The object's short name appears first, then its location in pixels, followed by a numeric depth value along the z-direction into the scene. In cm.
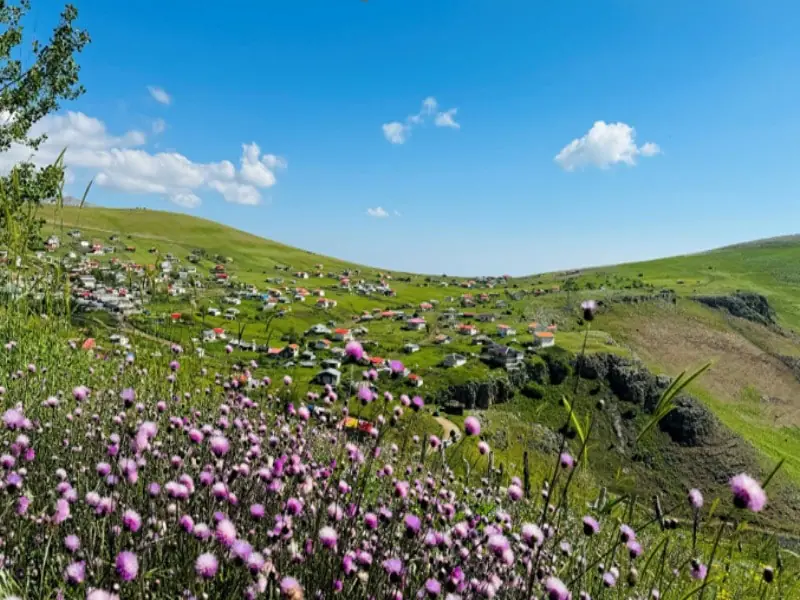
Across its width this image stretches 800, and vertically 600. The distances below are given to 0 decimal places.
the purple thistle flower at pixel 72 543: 253
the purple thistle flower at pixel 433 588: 254
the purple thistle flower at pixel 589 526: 282
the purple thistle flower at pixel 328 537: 255
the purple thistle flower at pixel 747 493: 229
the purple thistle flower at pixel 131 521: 258
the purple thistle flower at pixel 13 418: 340
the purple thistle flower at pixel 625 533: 313
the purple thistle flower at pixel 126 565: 225
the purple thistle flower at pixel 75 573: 225
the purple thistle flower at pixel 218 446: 307
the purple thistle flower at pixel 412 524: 283
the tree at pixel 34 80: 2186
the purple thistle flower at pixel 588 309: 275
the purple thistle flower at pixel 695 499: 310
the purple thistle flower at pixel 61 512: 253
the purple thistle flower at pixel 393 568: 259
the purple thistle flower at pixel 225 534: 246
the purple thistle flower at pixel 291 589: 193
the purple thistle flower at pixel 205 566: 229
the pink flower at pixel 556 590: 249
